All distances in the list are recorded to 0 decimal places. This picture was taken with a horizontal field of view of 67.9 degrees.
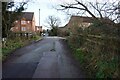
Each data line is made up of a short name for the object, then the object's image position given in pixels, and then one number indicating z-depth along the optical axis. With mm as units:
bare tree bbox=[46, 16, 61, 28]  34890
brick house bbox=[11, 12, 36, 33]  35759
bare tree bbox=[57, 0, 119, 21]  8006
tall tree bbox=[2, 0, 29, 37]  9640
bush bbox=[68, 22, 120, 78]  2986
